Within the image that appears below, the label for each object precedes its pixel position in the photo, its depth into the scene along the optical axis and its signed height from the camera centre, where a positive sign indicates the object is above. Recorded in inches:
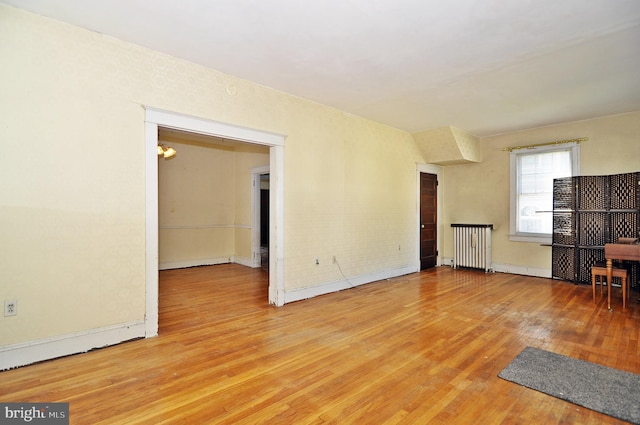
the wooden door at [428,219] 277.0 -7.1
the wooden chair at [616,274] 166.7 -32.8
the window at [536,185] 237.3 +20.2
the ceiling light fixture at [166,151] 229.9 +42.0
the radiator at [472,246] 267.6 -29.1
